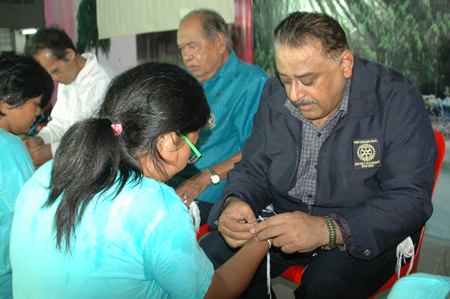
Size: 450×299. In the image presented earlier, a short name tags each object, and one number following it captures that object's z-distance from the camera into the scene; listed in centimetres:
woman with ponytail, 107
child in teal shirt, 170
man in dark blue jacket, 162
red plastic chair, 180
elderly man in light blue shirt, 248
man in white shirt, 341
